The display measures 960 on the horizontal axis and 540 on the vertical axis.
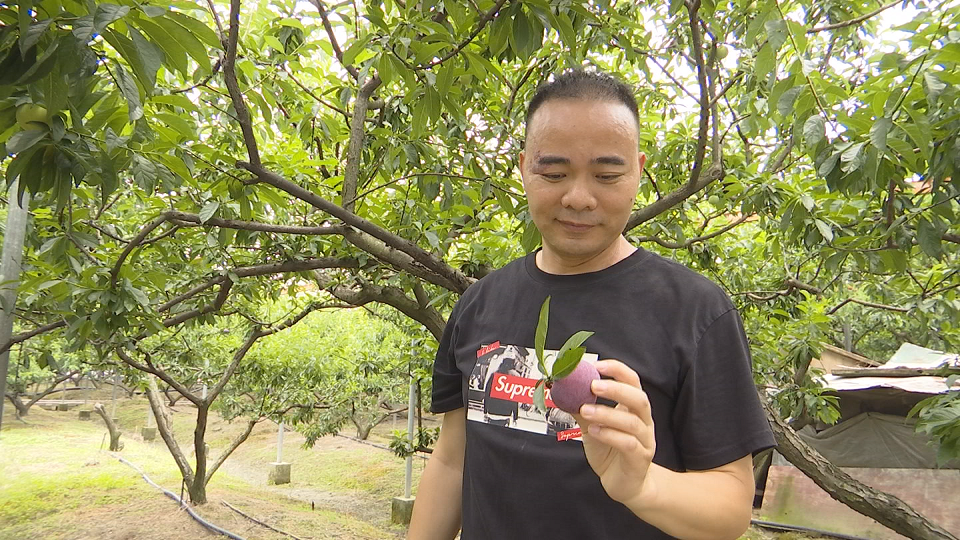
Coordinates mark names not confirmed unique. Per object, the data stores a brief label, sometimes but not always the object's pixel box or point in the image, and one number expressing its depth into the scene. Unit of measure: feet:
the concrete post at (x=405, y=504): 26.00
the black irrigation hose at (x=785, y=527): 24.89
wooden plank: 24.42
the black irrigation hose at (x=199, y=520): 22.24
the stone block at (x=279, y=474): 37.35
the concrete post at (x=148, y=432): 52.70
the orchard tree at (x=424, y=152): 4.33
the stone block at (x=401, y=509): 27.14
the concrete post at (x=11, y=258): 8.30
